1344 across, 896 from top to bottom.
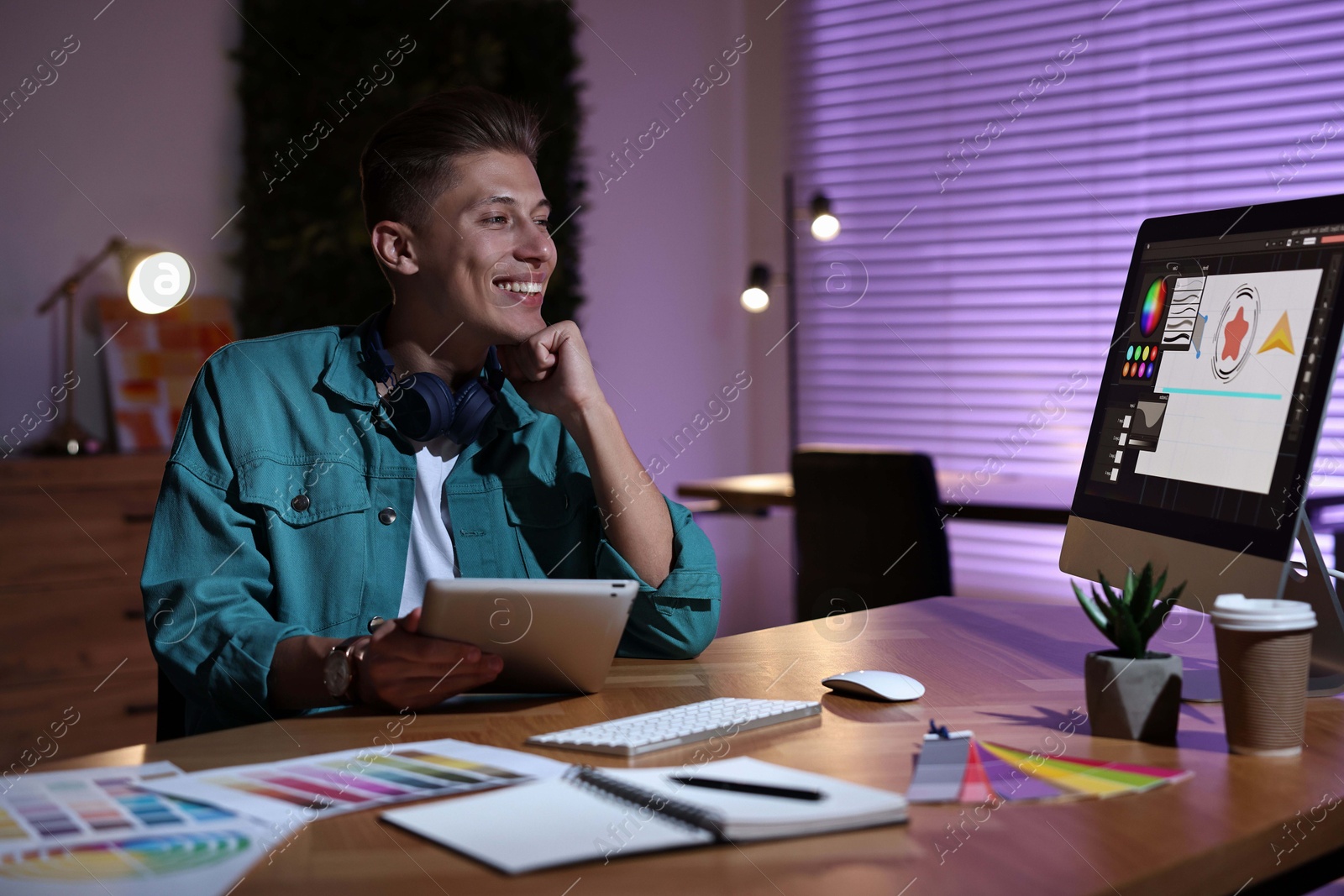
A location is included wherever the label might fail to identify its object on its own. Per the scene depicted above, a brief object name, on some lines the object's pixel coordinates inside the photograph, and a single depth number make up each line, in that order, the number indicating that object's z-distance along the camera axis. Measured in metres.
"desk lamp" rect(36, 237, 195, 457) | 2.77
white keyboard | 1.10
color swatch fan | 0.96
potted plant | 1.11
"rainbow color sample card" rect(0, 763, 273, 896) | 0.79
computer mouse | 1.28
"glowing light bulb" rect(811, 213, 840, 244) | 4.13
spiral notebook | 0.85
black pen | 0.93
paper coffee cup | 1.07
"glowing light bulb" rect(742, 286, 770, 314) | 4.24
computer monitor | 1.20
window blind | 3.76
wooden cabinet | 3.11
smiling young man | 1.39
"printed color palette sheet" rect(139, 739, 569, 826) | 0.95
